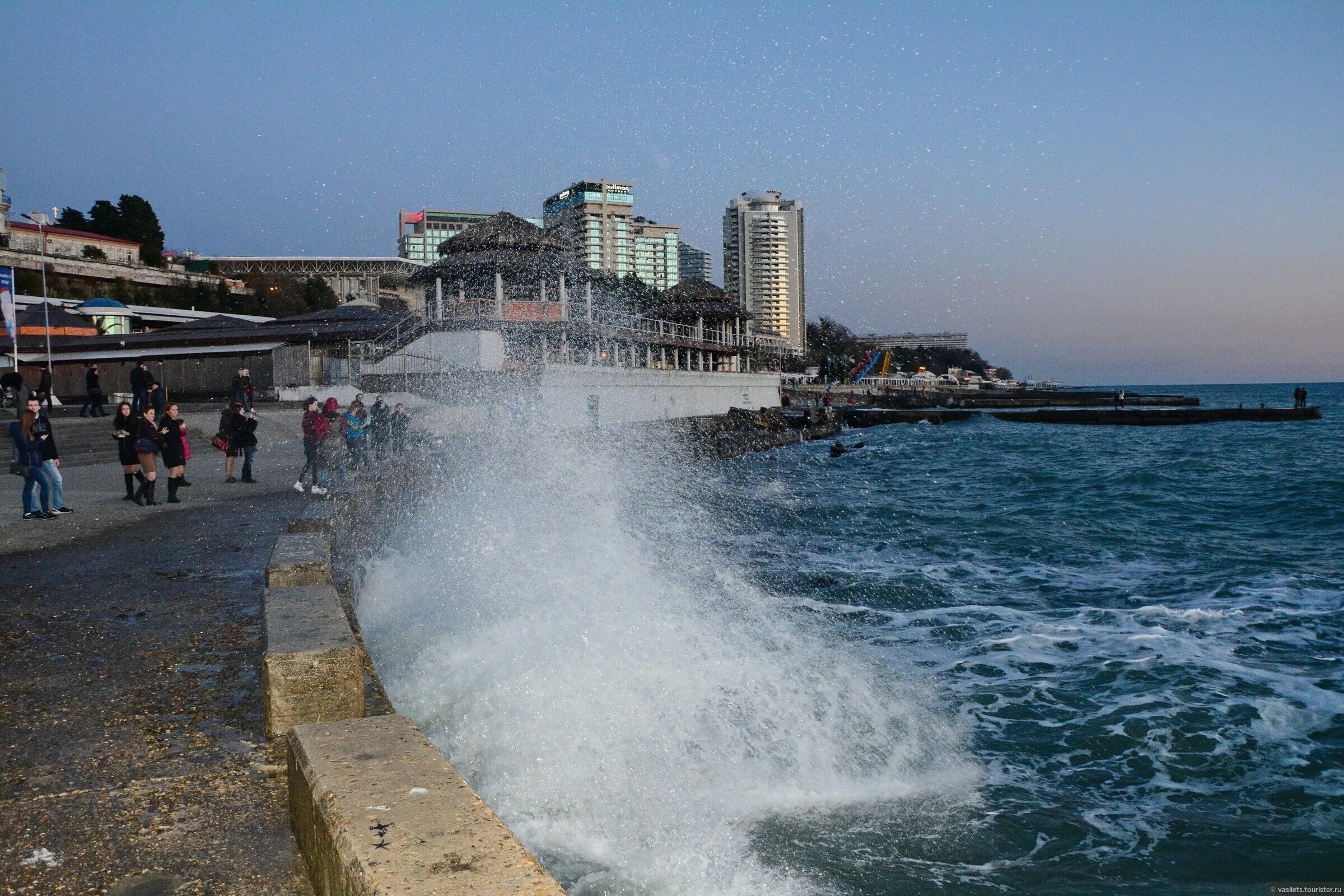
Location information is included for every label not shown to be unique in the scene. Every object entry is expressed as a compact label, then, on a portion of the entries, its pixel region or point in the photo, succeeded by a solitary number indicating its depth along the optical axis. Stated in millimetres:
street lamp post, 31734
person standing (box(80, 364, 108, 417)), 25016
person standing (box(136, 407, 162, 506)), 12336
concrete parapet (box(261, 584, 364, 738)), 3766
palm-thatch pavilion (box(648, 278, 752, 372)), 61844
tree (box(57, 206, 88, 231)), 71625
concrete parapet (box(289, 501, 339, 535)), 8067
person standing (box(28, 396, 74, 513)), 11188
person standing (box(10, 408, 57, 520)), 11055
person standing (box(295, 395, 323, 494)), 13852
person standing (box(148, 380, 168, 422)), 16469
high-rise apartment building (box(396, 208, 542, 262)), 173875
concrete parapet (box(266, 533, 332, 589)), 5594
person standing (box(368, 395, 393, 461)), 19031
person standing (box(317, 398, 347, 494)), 14336
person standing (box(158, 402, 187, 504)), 12734
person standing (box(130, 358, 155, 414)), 19203
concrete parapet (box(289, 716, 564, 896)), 2184
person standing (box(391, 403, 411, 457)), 19797
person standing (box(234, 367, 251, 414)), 19250
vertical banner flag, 23109
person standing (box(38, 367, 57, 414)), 26738
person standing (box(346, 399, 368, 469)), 15422
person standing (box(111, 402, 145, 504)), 12422
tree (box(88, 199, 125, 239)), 70188
